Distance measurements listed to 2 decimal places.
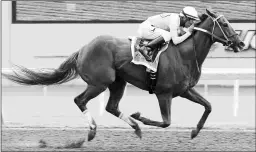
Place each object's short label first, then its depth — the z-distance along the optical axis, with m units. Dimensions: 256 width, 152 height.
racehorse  17.87
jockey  17.97
